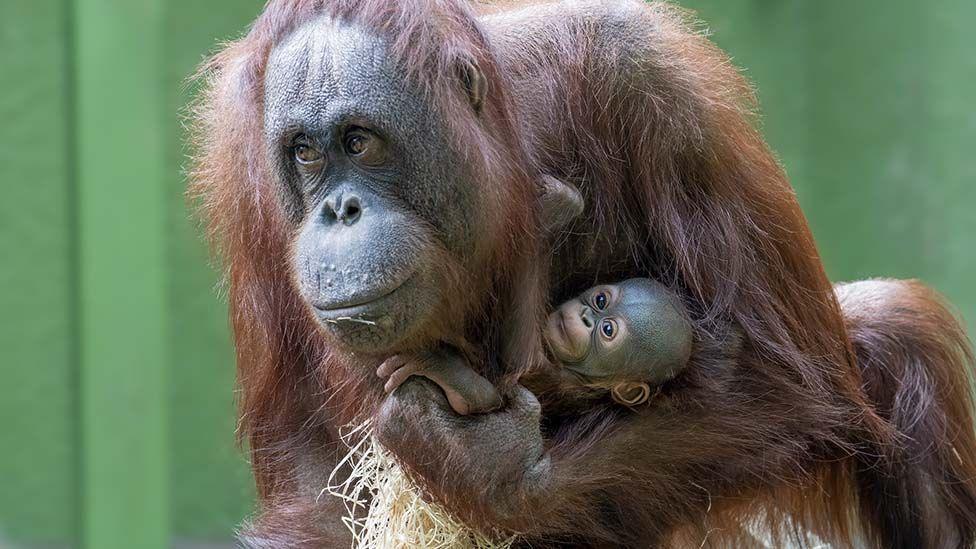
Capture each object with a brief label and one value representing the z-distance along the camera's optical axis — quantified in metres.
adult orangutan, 4.43
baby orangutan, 4.93
